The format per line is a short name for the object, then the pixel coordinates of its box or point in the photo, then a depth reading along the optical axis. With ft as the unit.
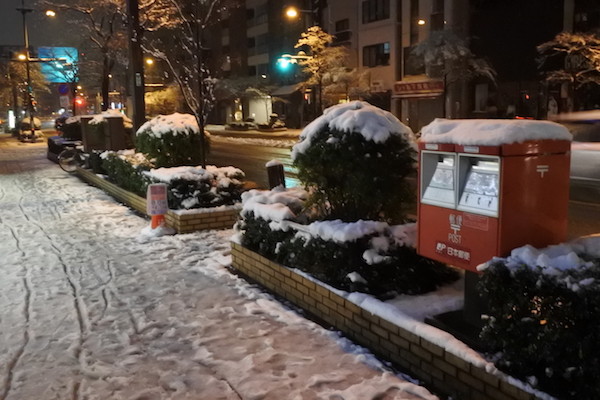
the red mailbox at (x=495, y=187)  12.23
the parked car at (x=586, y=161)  40.96
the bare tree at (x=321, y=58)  131.54
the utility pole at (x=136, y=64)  42.57
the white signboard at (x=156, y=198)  29.89
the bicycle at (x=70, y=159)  63.93
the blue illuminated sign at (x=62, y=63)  138.80
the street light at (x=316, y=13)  152.17
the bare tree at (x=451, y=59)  104.98
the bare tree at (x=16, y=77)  193.16
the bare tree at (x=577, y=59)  79.15
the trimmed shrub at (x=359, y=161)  17.94
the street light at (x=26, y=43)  127.03
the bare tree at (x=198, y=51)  33.94
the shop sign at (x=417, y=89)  112.37
